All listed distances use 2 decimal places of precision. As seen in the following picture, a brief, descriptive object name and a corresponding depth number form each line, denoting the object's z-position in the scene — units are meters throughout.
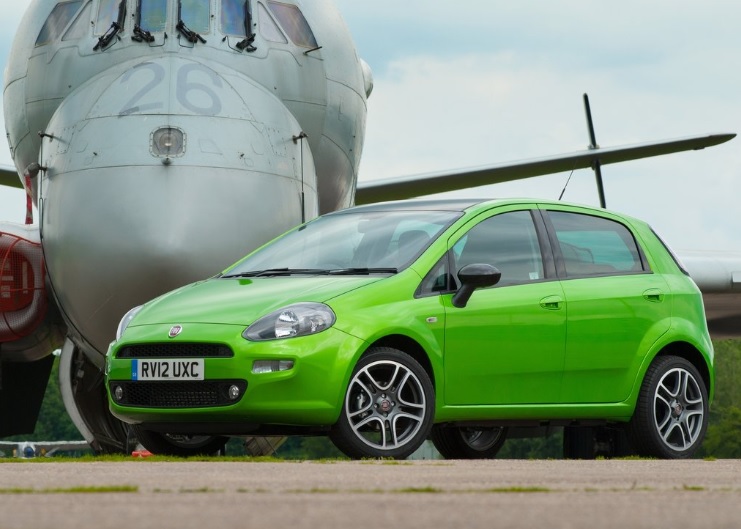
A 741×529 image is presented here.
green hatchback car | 15.70
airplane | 22.58
